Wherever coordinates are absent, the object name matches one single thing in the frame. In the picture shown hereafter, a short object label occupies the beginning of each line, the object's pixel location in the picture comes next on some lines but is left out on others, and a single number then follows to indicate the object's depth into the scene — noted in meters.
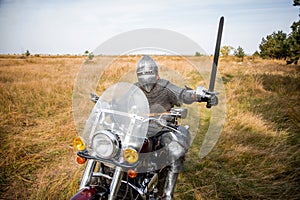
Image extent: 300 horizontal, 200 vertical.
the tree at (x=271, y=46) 26.70
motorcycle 1.54
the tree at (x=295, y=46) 7.41
